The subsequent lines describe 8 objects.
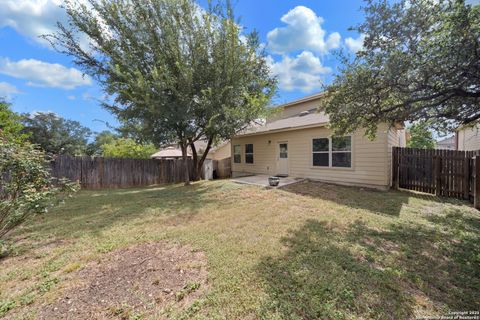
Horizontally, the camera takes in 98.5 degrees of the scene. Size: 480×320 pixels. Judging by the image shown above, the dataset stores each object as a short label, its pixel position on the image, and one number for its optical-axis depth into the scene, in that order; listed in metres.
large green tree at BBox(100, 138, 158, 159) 19.36
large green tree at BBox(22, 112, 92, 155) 21.33
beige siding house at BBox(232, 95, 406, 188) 8.30
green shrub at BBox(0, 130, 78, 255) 3.33
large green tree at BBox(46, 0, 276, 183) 8.55
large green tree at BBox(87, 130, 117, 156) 28.55
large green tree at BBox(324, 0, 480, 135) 3.55
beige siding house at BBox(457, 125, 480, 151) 12.06
